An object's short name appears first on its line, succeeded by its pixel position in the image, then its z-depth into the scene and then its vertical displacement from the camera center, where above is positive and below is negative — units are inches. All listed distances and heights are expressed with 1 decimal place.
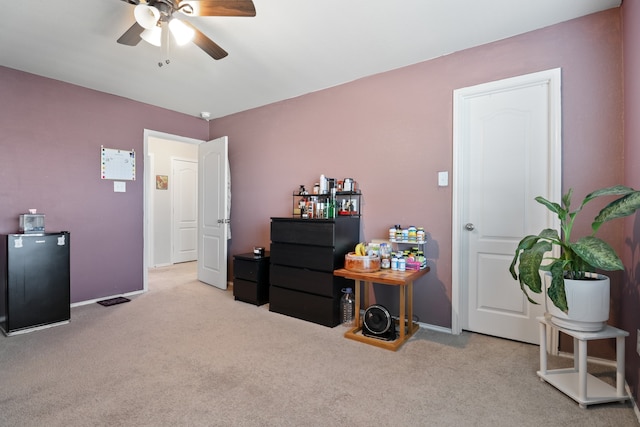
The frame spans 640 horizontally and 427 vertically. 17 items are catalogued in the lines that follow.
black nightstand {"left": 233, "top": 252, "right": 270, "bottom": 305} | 138.9 -31.2
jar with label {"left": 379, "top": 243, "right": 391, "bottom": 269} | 109.3 -16.2
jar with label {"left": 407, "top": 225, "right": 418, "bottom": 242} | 108.0 -8.4
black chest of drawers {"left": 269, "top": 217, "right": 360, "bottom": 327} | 113.9 -21.1
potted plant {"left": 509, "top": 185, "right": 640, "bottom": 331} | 61.9 -12.4
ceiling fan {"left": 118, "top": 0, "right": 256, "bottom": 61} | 72.2 +46.0
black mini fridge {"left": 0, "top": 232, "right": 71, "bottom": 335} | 104.3 -25.4
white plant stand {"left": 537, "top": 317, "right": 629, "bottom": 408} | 66.3 -39.4
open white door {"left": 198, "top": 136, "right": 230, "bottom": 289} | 163.9 -1.5
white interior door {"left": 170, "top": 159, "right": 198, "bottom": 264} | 245.0 -1.3
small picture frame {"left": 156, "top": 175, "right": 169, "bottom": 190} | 235.5 +19.8
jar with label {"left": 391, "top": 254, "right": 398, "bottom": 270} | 106.3 -18.0
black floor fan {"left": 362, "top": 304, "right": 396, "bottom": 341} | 100.0 -36.6
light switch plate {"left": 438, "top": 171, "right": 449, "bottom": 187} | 108.0 +10.6
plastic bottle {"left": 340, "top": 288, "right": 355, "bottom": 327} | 117.4 -36.4
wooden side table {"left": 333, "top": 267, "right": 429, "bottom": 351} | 95.7 -29.8
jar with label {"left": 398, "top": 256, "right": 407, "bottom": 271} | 105.4 -18.2
